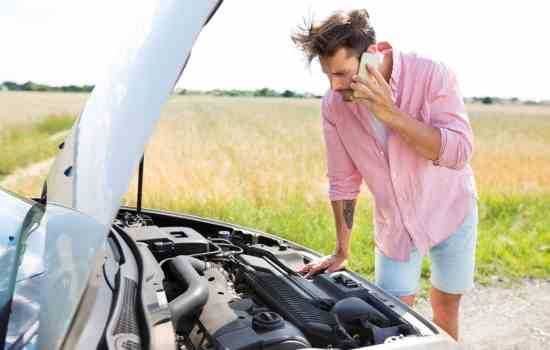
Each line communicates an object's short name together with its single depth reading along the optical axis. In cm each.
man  214
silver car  133
